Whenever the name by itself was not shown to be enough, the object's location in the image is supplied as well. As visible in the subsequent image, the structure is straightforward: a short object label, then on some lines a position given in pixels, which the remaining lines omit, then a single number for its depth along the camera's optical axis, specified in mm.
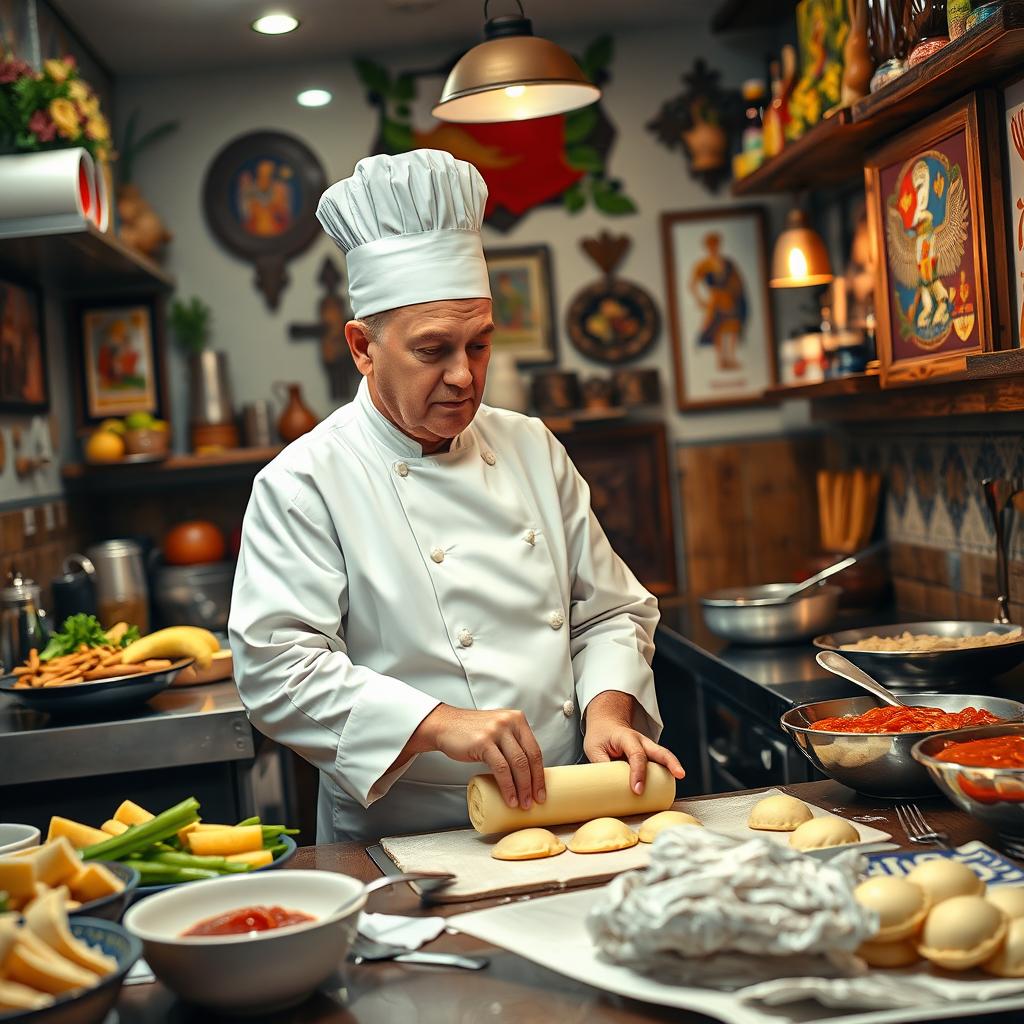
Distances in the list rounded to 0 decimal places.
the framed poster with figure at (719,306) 4762
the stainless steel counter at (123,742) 2576
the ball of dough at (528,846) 1520
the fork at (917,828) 1475
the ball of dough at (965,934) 1088
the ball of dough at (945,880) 1165
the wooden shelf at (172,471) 4348
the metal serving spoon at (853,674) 1907
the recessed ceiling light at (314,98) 4656
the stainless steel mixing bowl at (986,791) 1344
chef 1758
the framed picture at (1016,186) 2369
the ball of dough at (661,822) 1541
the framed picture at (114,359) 4586
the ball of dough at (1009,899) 1128
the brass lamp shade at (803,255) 3779
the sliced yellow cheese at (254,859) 1418
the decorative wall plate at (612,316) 4746
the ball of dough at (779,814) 1555
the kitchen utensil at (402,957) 1231
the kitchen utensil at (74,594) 3539
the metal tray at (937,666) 2412
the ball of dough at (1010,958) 1084
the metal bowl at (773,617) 3102
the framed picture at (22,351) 3592
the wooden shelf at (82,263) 3176
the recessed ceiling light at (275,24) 4109
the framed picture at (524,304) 4730
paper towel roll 2895
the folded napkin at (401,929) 1287
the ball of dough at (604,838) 1525
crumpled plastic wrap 1068
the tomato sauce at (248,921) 1160
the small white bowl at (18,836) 1395
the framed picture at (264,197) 4672
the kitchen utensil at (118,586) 3906
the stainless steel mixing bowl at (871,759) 1601
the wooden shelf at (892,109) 2143
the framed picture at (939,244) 2469
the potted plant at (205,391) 4531
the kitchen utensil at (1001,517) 2857
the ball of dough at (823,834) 1439
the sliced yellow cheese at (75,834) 1459
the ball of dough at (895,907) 1117
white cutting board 1418
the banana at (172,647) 2781
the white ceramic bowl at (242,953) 1093
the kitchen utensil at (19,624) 3117
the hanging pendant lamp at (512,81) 2754
